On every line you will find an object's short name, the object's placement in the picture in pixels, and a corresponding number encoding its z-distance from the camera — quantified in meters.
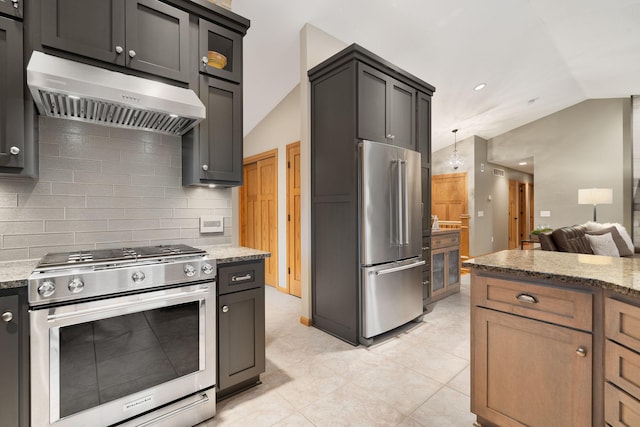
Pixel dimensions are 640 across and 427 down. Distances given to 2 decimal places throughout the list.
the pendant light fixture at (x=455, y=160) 6.50
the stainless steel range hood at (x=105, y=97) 1.40
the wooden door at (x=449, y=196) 7.20
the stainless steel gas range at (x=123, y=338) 1.33
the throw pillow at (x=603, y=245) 3.83
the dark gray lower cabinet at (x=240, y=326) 1.85
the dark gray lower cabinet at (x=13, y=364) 1.25
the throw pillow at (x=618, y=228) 4.30
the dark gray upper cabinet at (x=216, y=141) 2.06
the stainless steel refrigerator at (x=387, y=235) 2.66
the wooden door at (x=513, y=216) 9.30
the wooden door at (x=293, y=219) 4.04
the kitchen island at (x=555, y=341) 1.15
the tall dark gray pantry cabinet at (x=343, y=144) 2.70
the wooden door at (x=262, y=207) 4.55
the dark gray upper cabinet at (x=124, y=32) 1.57
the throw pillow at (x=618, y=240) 4.19
